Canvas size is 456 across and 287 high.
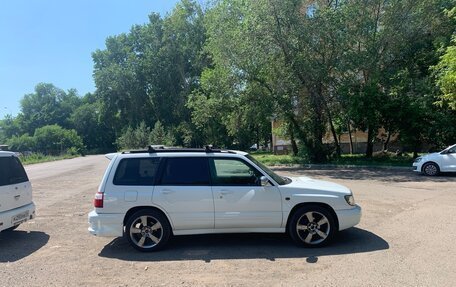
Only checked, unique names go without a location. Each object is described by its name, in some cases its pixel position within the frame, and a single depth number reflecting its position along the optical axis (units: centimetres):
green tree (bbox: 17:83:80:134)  11200
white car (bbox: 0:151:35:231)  773
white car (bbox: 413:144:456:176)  1714
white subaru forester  682
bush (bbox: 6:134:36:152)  8731
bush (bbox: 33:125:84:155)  8588
